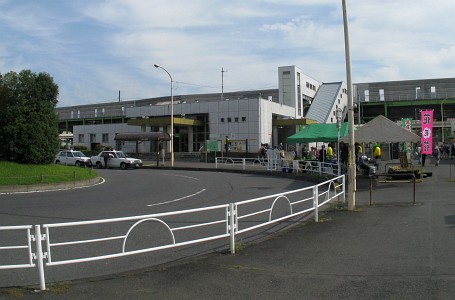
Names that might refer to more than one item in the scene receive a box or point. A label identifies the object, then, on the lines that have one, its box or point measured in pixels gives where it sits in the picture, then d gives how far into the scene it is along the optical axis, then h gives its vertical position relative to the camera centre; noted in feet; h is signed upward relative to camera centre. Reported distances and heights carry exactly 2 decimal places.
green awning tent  80.45 +2.49
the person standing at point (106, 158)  119.54 -2.06
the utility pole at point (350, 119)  38.50 +2.46
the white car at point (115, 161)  117.29 -2.90
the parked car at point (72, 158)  122.42 -2.03
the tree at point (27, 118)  66.49 +5.53
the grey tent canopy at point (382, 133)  59.62 +1.72
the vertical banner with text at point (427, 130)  70.67 +2.40
